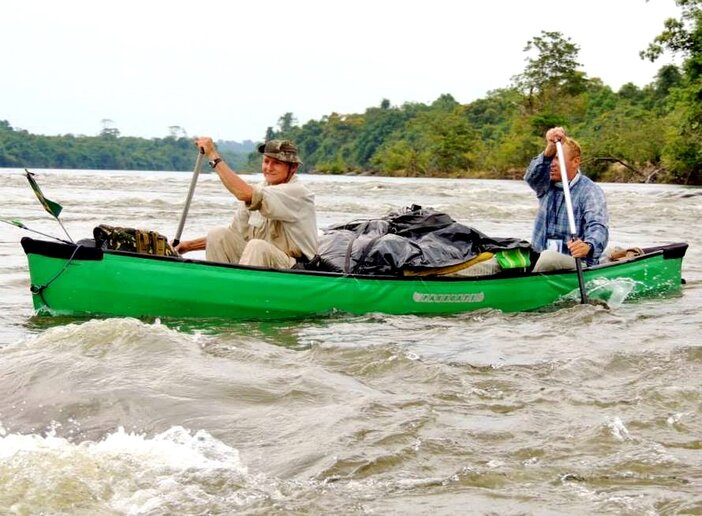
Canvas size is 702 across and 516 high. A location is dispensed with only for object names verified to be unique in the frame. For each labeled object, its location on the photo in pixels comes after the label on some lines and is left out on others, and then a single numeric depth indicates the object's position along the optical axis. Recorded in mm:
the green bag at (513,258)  16172
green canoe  13758
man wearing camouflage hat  14266
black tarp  15375
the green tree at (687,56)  73937
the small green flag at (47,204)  13225
